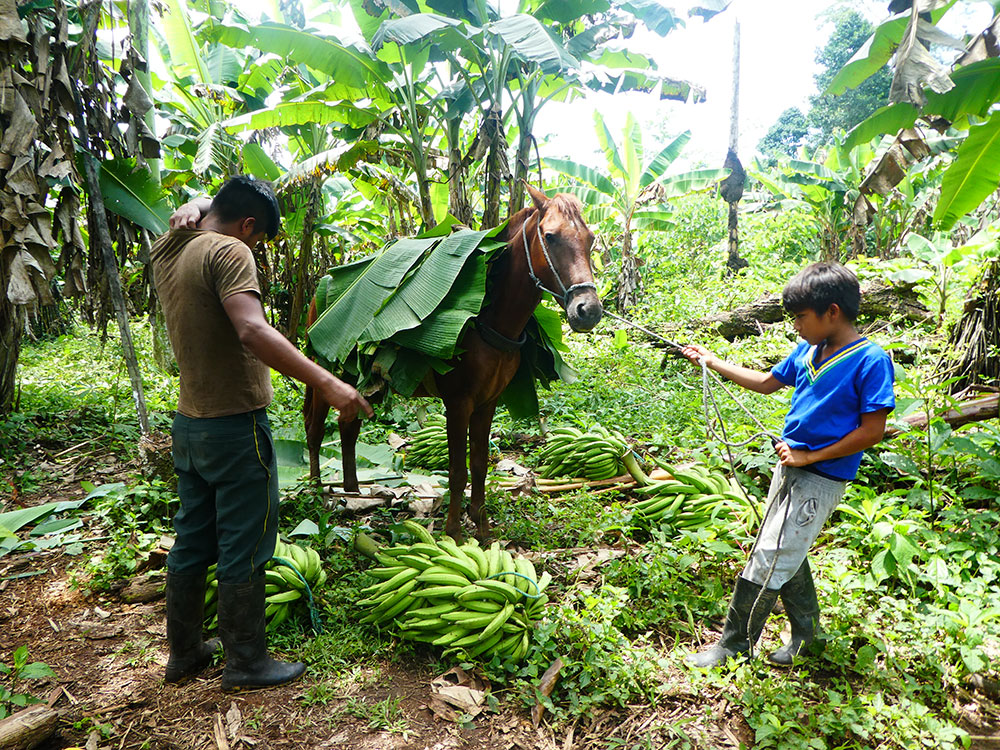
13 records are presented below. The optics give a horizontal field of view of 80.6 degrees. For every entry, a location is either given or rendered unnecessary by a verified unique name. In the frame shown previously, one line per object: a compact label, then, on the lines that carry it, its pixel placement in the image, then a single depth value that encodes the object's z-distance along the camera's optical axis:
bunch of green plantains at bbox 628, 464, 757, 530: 4.15
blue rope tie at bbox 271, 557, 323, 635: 3.19
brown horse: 3.49
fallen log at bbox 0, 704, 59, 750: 2.20
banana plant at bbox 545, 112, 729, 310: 11.61
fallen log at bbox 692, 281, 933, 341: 8.29
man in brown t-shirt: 2.51
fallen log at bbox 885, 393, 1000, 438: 4.65
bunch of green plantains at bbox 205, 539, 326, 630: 3.18
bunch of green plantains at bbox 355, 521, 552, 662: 2.96
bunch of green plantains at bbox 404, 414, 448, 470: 5.79
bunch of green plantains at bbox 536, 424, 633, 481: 5.09
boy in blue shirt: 2.44
